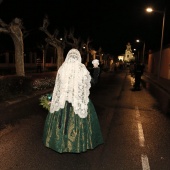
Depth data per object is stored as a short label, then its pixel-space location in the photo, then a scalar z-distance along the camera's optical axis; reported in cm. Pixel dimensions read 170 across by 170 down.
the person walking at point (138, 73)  1725
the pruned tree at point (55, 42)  1964
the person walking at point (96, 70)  522
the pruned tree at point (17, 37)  1263
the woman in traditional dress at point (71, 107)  433
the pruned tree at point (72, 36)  2712
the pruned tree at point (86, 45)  4053
